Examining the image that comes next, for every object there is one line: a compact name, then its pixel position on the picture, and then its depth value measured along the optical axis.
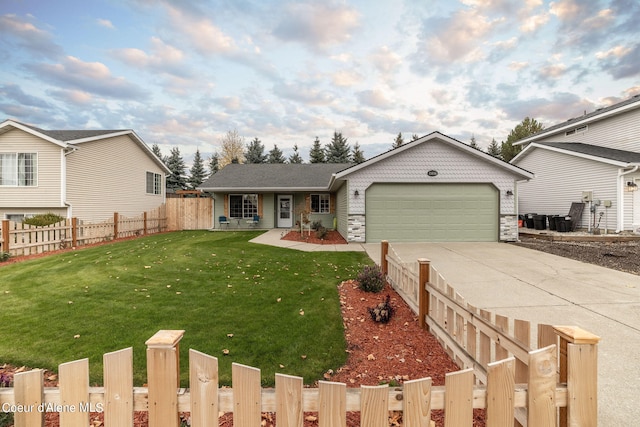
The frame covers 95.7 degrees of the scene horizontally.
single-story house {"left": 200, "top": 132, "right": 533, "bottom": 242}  12.32
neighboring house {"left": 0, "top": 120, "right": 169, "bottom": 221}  12.94
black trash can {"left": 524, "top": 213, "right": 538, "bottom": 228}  16.43
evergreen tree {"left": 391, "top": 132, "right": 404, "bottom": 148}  43.42
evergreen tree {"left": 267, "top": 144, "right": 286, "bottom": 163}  41.06
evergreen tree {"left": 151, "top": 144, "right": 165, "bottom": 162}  43.26
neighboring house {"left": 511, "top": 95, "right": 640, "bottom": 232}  13.08
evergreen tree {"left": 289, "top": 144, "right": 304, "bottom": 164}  41.43
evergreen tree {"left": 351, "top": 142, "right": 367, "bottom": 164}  40.09
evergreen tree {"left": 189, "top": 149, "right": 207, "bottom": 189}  39.66
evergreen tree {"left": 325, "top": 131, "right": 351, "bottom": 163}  38.88
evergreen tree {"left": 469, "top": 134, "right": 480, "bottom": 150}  42.83
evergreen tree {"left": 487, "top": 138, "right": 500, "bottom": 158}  40.87
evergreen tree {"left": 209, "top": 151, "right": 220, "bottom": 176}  39.25
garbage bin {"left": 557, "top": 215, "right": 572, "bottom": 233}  14.00
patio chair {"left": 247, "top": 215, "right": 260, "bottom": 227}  18.09
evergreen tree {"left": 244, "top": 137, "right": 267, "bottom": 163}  39.69
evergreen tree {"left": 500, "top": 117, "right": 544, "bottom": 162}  37.19
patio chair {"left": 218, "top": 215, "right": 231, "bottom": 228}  18.03
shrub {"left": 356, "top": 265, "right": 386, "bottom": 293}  5.32
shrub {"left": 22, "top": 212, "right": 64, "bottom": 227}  11.20
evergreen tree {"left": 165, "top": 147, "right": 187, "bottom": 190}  37.69
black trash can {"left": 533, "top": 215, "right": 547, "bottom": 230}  15.52
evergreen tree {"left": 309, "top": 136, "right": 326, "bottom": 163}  38.88
